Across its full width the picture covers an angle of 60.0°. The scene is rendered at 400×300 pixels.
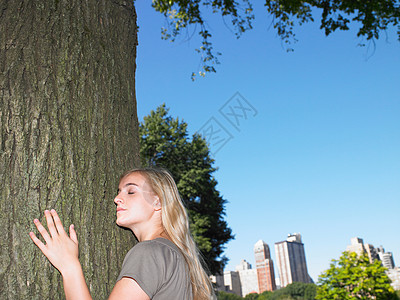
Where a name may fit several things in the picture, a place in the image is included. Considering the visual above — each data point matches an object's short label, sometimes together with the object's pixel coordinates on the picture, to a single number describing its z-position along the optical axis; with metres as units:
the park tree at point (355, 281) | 20.00
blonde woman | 1.74
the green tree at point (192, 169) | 19.86
